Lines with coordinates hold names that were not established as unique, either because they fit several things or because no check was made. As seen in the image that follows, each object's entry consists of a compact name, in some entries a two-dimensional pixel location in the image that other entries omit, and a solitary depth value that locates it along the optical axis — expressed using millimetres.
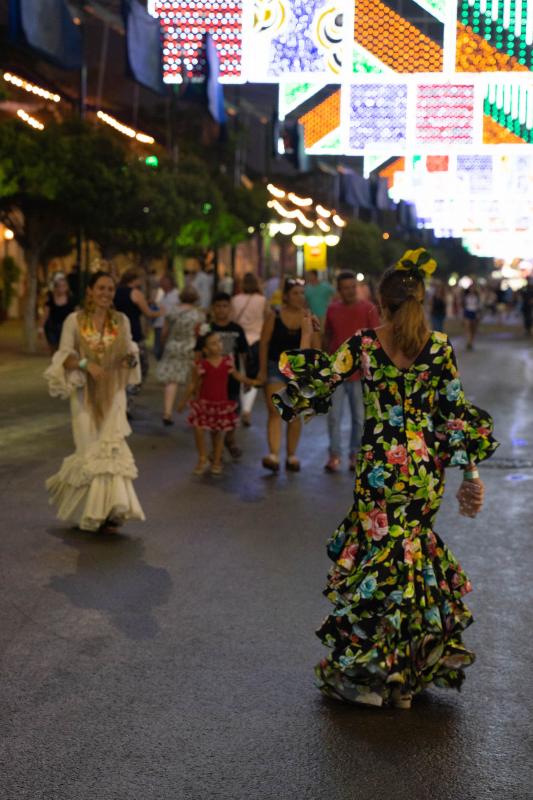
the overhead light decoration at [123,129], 39734
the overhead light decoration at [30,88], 32188
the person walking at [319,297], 17594
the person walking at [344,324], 12156
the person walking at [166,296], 21672
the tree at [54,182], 26734
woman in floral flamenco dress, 5223
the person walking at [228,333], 12695
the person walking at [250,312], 16125
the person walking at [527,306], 45288
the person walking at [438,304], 34219
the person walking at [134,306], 15078
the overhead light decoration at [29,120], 28938
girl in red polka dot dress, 11820
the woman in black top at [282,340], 11836
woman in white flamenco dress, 8742
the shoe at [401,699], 5215
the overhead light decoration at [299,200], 55188
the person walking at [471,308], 35750
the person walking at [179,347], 15766
